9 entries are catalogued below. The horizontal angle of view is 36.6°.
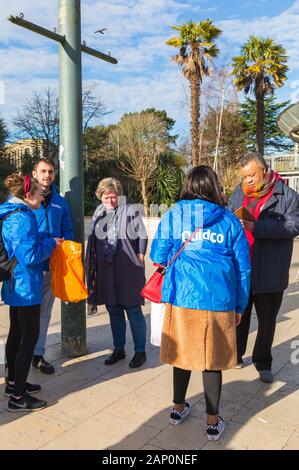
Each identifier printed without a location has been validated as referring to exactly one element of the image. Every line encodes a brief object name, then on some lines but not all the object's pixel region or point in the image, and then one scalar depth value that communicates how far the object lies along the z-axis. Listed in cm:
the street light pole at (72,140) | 411
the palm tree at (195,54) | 2138
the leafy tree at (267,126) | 3956
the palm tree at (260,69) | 2394
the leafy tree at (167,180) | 2450
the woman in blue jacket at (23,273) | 309
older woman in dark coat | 412
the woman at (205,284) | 275
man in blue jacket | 388
